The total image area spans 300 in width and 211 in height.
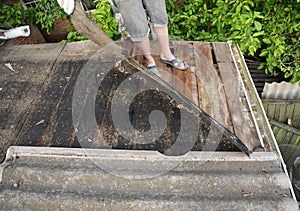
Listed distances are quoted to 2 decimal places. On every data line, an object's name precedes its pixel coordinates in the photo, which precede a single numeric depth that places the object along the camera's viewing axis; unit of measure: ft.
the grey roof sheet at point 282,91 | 12.76
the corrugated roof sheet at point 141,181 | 4.72
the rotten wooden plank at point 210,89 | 7.38
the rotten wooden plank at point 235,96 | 6.72
